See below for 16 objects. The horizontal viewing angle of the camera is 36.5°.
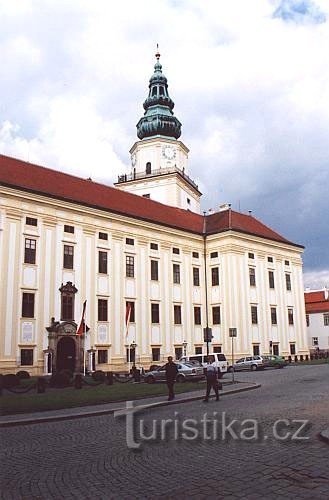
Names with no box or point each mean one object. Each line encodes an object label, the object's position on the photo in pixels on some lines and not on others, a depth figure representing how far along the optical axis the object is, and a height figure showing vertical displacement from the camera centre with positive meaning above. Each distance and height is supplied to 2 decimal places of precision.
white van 36.42 -0.36
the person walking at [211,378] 18.23 -0.88
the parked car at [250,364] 41.16 -0.89
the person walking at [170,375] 18.86 -0.76
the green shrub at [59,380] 26.27 -1.20
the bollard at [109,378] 27.77 -1.22
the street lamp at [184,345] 46.78 +0.87
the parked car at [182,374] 30.02 -1.15
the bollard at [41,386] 23.16 -1.31
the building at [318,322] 75.94 +4.55
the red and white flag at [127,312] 37.15 +3.33
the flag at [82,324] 37.38 +2.42
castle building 36.62 +7.47
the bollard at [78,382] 25.38 -1.25
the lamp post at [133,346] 42.34 +0.77
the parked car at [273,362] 41.59 -0.77
